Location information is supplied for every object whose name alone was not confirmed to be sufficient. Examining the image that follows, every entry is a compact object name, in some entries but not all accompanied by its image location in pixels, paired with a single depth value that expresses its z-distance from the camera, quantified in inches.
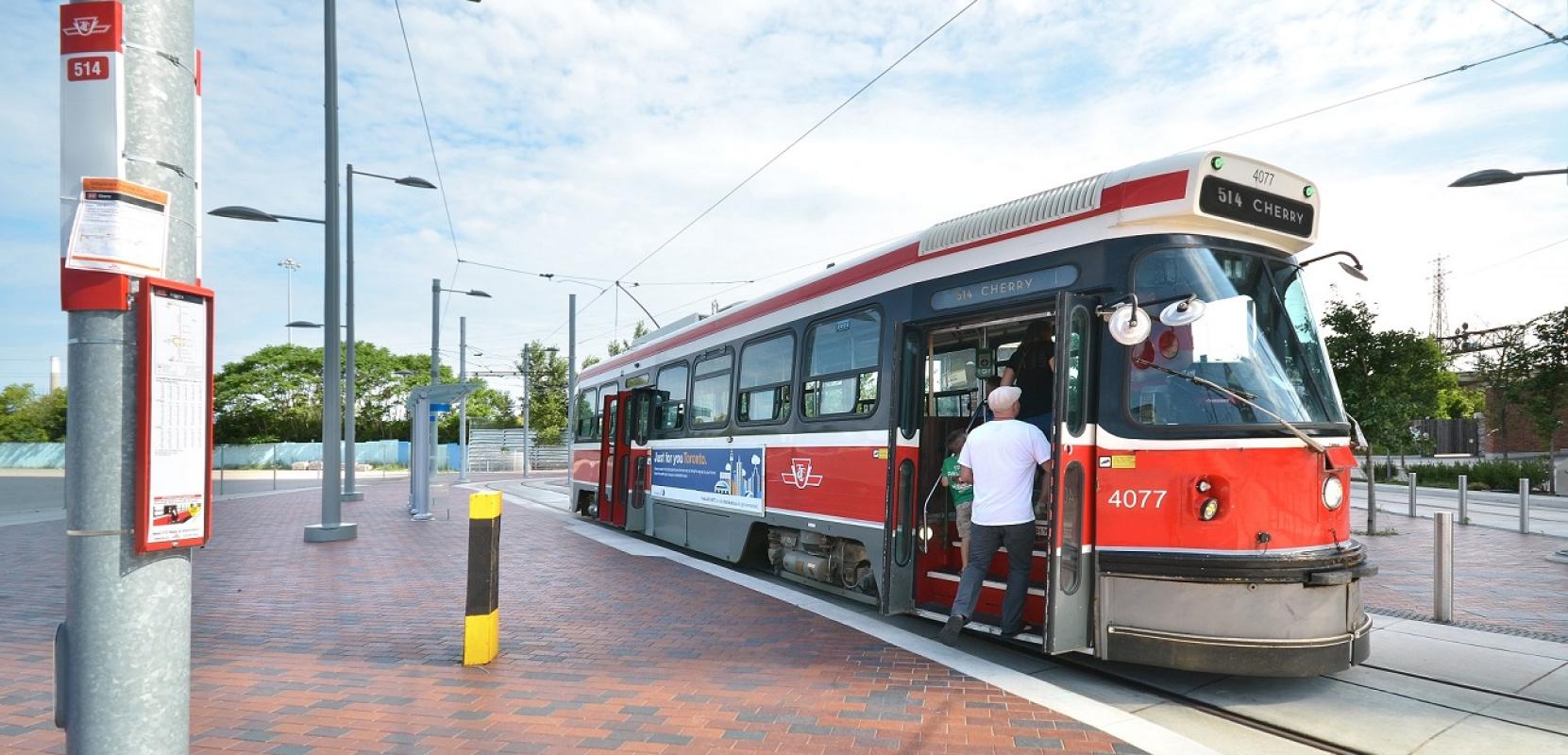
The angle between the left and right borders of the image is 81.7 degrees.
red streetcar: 195.3
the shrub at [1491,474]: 992.9
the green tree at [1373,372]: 663.1
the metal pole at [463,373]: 1315.2
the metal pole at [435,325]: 1086.4
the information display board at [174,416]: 100.0
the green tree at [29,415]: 2595.2
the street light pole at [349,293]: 608.1
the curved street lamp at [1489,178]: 507.8
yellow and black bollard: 222.4
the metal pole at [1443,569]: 289.0
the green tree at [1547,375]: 926.7
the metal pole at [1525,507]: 569.1
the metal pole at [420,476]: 650.8
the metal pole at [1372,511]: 476.7
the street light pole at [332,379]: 491.2
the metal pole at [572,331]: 1230.9
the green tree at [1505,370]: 1028.5
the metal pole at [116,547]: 97.8
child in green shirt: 258.1
